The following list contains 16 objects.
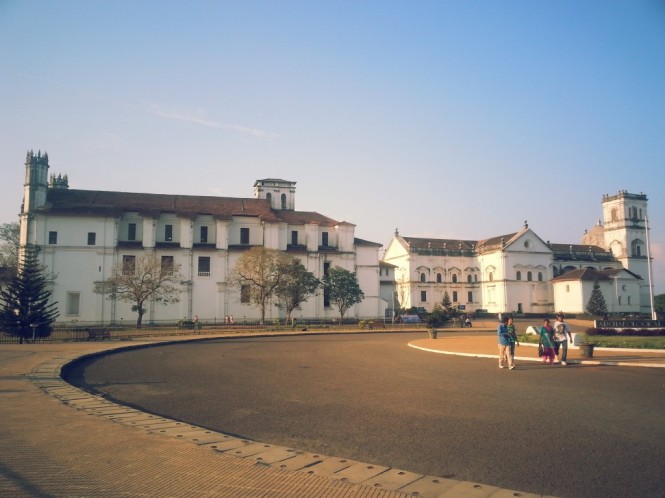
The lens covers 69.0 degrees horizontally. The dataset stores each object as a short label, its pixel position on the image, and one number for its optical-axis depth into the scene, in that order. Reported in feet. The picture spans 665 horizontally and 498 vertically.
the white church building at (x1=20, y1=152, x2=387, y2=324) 168.25
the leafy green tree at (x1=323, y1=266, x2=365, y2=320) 178.29
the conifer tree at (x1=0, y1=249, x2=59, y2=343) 94.99
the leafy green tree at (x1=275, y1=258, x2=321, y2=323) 157.07
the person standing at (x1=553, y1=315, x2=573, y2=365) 51.67
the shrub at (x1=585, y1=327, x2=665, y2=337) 86.94
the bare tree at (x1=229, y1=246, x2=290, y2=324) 156.35
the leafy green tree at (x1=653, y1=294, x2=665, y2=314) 256.68
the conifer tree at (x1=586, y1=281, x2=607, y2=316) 221.46
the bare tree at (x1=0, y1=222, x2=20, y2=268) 210.79
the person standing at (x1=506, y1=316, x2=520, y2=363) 49.19
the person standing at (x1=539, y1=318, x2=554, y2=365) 52.16
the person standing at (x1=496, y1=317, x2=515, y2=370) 49.08
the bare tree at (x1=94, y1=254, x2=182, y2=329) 145.69
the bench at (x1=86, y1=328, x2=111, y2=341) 92.84
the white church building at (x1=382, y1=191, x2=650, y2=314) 241.55
